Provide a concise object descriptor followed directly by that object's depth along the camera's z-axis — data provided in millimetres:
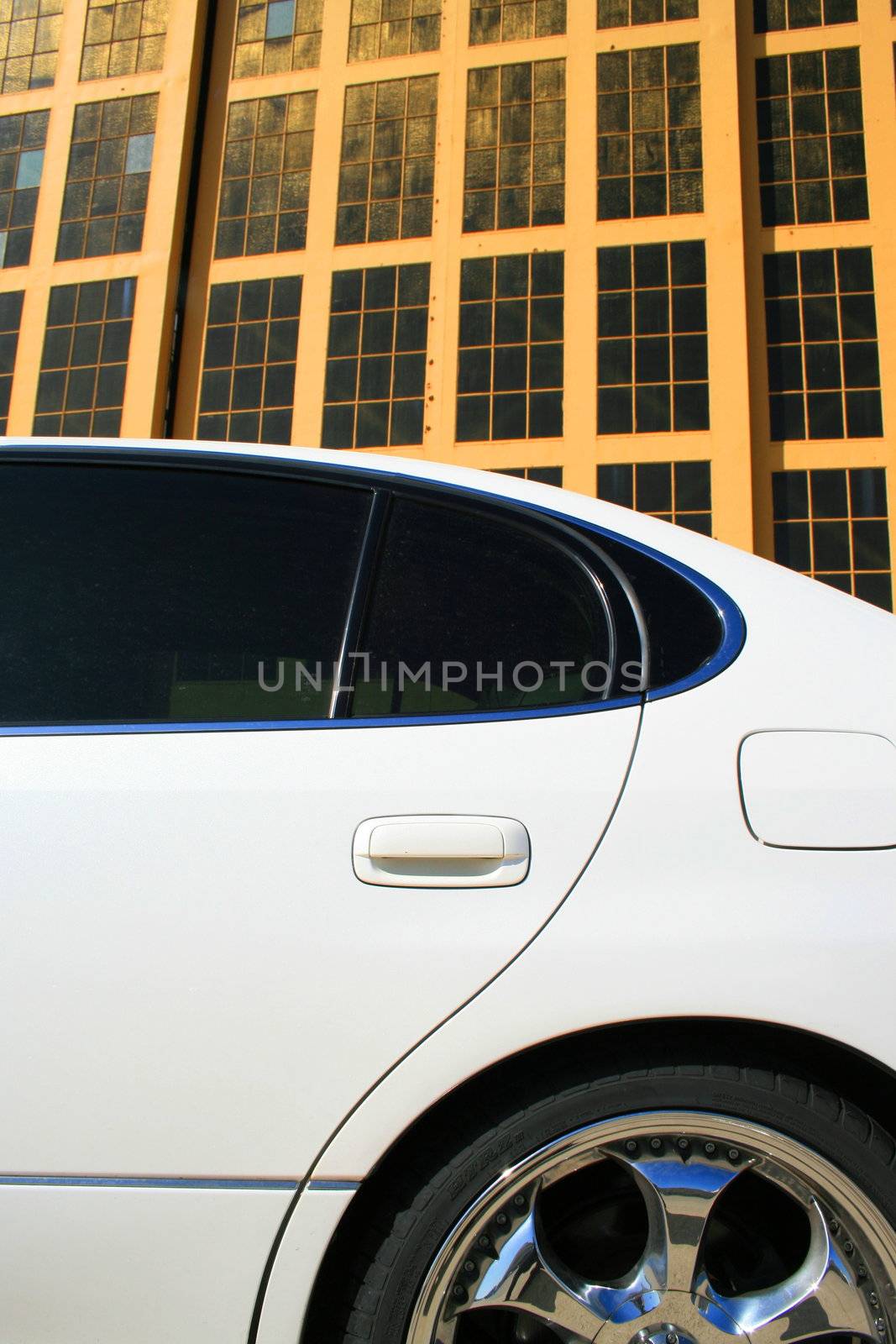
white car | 1116
